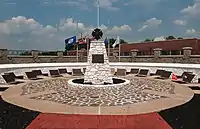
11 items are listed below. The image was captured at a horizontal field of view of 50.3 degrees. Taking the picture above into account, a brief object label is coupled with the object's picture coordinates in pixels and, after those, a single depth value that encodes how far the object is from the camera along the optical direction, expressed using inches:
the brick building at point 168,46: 1195.9
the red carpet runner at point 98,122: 224.9
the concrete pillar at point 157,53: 963.3
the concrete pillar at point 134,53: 1056.0
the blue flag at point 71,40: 1146.8
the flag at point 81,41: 1228.3
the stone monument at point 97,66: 500.4
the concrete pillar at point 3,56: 837.0
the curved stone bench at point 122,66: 670.1
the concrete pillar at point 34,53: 974.9
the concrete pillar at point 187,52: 852.6
